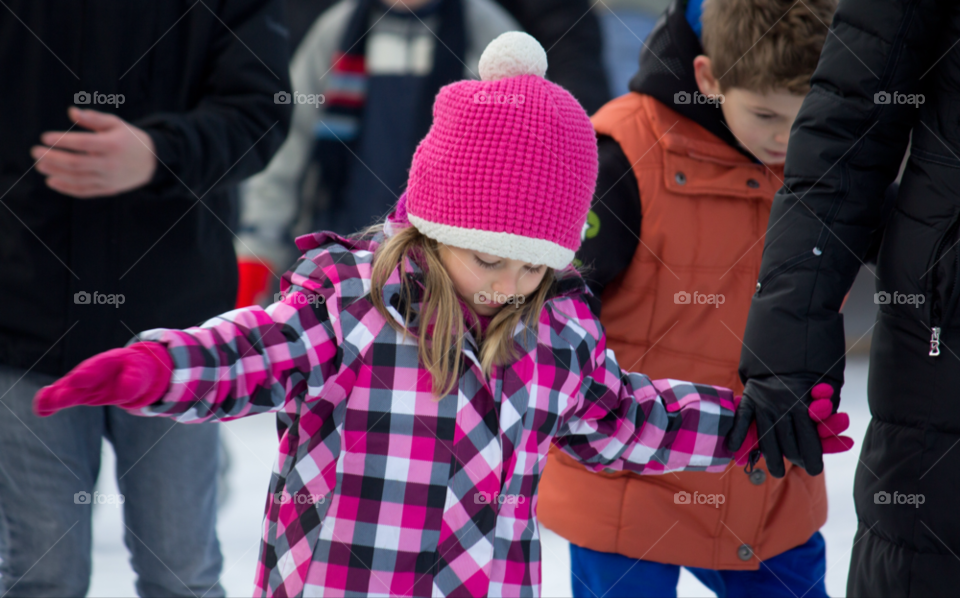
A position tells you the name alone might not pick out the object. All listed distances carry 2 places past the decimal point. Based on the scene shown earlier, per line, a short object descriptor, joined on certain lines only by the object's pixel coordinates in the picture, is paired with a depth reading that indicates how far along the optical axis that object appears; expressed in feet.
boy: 15.19
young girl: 14.25
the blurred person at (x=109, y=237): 15.03
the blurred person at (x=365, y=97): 20.45
